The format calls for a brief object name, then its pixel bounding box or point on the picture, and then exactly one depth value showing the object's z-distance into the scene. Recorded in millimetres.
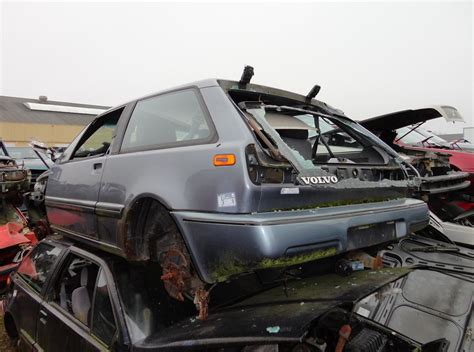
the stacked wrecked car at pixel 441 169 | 4160
